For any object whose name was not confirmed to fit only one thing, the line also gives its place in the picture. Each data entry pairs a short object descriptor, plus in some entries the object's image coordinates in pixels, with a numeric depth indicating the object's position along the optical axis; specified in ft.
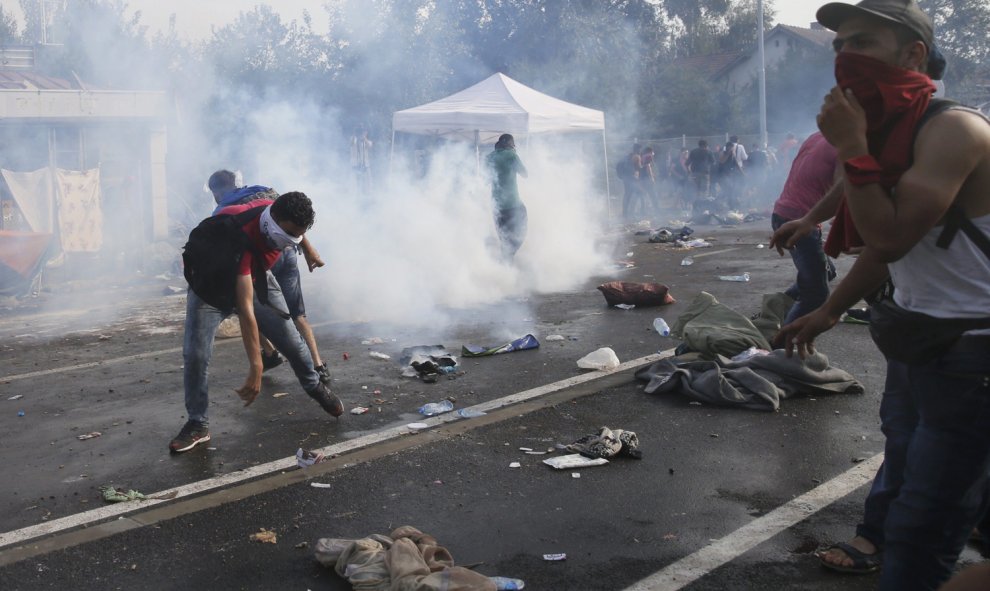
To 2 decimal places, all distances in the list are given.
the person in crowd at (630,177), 78.38
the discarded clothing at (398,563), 10.06
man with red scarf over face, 7.26
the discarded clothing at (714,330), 21.13
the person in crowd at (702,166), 80.18
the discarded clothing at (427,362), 21.90
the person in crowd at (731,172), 79.51
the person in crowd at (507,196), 37.24
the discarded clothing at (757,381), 18.03
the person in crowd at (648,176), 79.36
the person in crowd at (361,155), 64.75
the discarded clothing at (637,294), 30.45
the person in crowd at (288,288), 21.74
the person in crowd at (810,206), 19.19
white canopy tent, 46.14
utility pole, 88.65
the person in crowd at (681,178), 85.20
